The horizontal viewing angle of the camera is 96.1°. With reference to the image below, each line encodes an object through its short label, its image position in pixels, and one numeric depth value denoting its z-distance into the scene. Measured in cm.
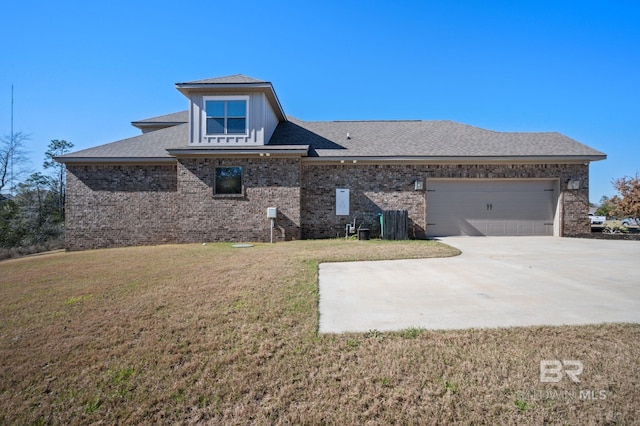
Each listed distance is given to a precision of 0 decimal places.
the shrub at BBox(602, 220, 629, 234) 1323
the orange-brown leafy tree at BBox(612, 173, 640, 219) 1382
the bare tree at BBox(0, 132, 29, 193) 2512
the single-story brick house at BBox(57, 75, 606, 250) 1229
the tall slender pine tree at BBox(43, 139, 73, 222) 2736
